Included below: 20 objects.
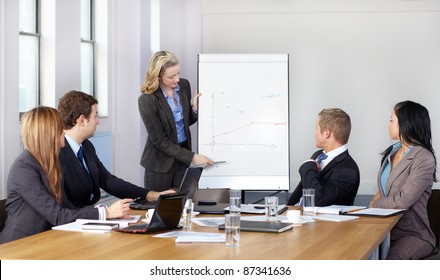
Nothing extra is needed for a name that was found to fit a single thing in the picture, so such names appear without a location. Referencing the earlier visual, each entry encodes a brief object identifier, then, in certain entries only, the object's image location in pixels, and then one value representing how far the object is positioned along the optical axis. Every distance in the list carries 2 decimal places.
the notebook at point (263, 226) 3.23
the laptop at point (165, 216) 3.16
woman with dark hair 3.94
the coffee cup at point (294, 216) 3.53
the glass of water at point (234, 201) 3.51
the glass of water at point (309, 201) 3.92
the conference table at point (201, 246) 2.66
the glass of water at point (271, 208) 3.63
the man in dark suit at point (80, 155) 3.99
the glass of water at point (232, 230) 2.80
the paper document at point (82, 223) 3.24
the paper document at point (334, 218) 3.67
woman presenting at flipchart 5.63
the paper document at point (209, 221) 3.47
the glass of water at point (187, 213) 3.38
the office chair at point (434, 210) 4.30
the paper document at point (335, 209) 3.92
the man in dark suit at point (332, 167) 4.32
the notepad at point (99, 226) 3.22
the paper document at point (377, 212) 3.80
